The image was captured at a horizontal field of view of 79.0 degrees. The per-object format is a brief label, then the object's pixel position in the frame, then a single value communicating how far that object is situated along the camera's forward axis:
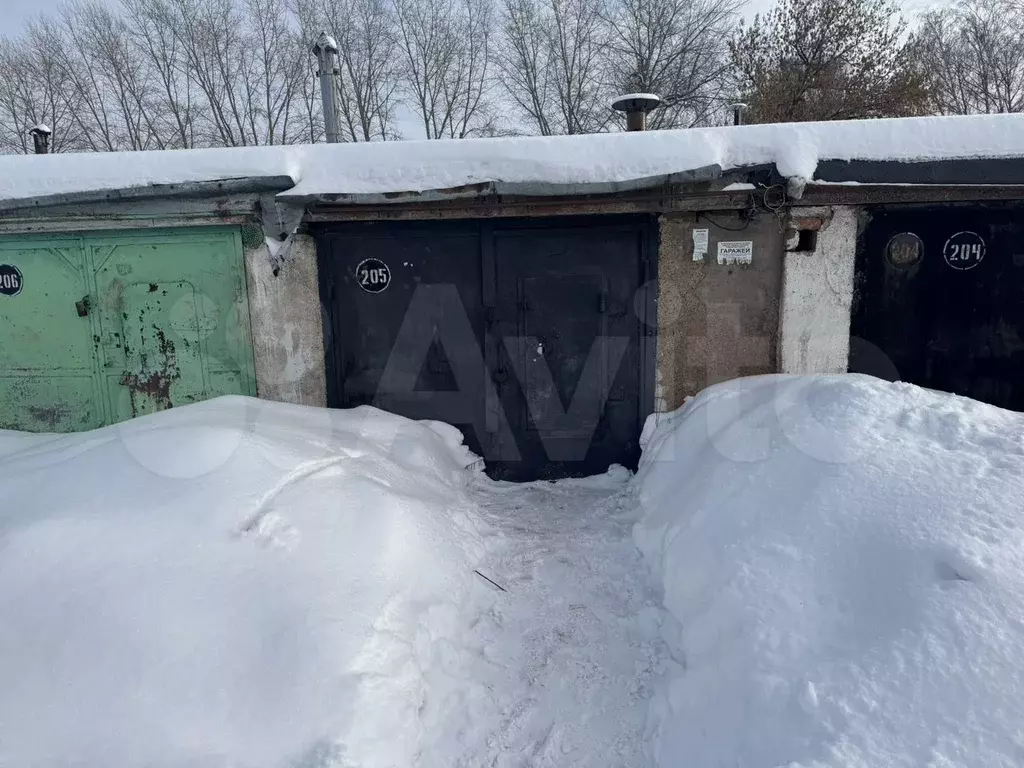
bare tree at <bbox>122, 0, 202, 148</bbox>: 21.77
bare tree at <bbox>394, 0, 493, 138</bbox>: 22.31
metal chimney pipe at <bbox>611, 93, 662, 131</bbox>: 6.16
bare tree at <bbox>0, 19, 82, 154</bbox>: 20.09
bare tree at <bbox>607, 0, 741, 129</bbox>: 17.33
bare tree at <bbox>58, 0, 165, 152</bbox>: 21.36
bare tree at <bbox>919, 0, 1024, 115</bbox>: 17.06
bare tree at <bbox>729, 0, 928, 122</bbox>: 12.46
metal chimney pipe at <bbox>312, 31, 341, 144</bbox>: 8.21
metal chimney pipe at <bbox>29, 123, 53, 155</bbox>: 7.46
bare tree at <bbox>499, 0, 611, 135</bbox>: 20.48
